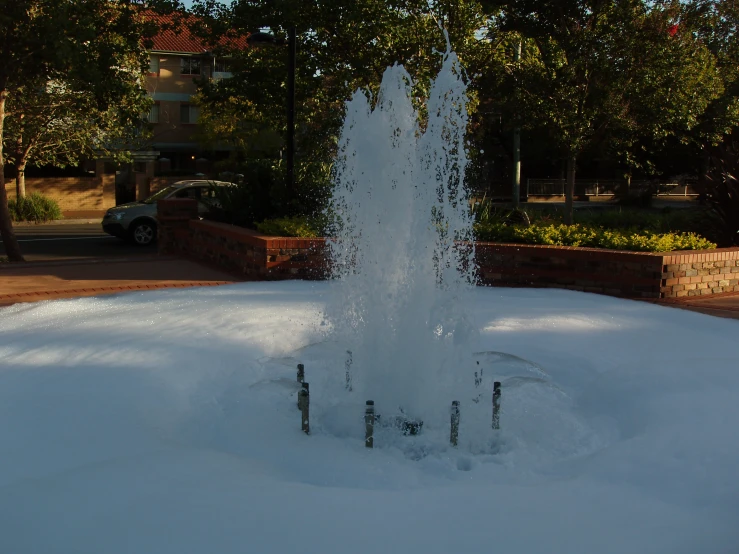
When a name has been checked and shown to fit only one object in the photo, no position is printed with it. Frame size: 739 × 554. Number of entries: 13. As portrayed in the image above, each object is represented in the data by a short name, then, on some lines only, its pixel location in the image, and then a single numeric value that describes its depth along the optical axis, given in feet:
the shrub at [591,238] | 31.78
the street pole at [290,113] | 41.11
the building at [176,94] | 141.18
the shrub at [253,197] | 42.52
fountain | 19.33
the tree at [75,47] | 40.57
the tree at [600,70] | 48.24
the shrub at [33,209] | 93.07
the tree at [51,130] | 74.54
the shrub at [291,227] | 36.19
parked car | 64.08
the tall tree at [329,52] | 49.60
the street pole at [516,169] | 80.59
